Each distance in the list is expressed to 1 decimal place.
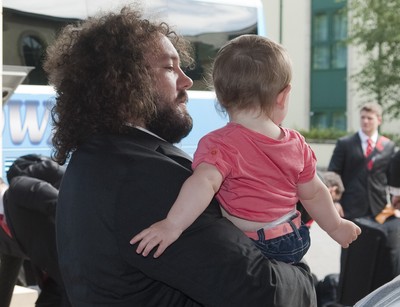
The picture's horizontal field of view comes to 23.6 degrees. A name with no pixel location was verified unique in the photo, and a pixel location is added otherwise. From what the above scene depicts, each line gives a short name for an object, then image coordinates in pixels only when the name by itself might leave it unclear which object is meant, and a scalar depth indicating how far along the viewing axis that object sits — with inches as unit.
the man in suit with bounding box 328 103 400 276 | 402.6
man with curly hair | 88.9
